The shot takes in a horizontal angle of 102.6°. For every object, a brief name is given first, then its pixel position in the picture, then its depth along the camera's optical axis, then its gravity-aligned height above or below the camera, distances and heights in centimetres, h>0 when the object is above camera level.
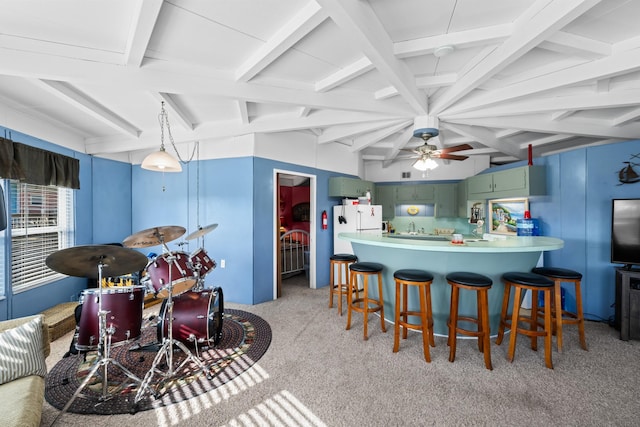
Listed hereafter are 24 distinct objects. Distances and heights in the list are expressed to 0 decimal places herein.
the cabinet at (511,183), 367 +46
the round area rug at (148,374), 189 -139
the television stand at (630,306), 269 -99
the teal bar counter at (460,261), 246 -51
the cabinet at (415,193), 598 +46
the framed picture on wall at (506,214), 411 -4
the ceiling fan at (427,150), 303 +80
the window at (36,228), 305 -21
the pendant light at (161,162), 250 +50
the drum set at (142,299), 184 -76
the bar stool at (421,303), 234 -85
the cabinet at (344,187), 481 +49
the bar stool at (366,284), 276 -82
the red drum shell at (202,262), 244 -49
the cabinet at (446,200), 584 +27
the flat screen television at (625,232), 282 -23
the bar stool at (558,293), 238 -76
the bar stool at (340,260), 336 -63
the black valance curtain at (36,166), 275 +58
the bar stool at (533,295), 222 -78
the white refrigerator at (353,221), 472 -17
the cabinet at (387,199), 629 +32
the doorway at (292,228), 417 -41
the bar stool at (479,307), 221 -85
